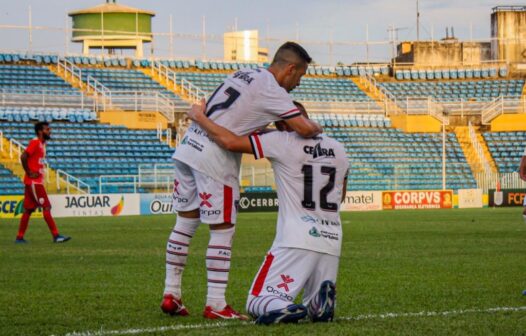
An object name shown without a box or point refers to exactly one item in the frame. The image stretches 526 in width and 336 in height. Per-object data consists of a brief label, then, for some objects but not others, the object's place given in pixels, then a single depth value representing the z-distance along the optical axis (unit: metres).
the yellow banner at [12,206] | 36.22
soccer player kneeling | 7.57
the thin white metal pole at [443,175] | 45.91
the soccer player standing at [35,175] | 18.48
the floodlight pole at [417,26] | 73.00
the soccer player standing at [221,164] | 8.27
